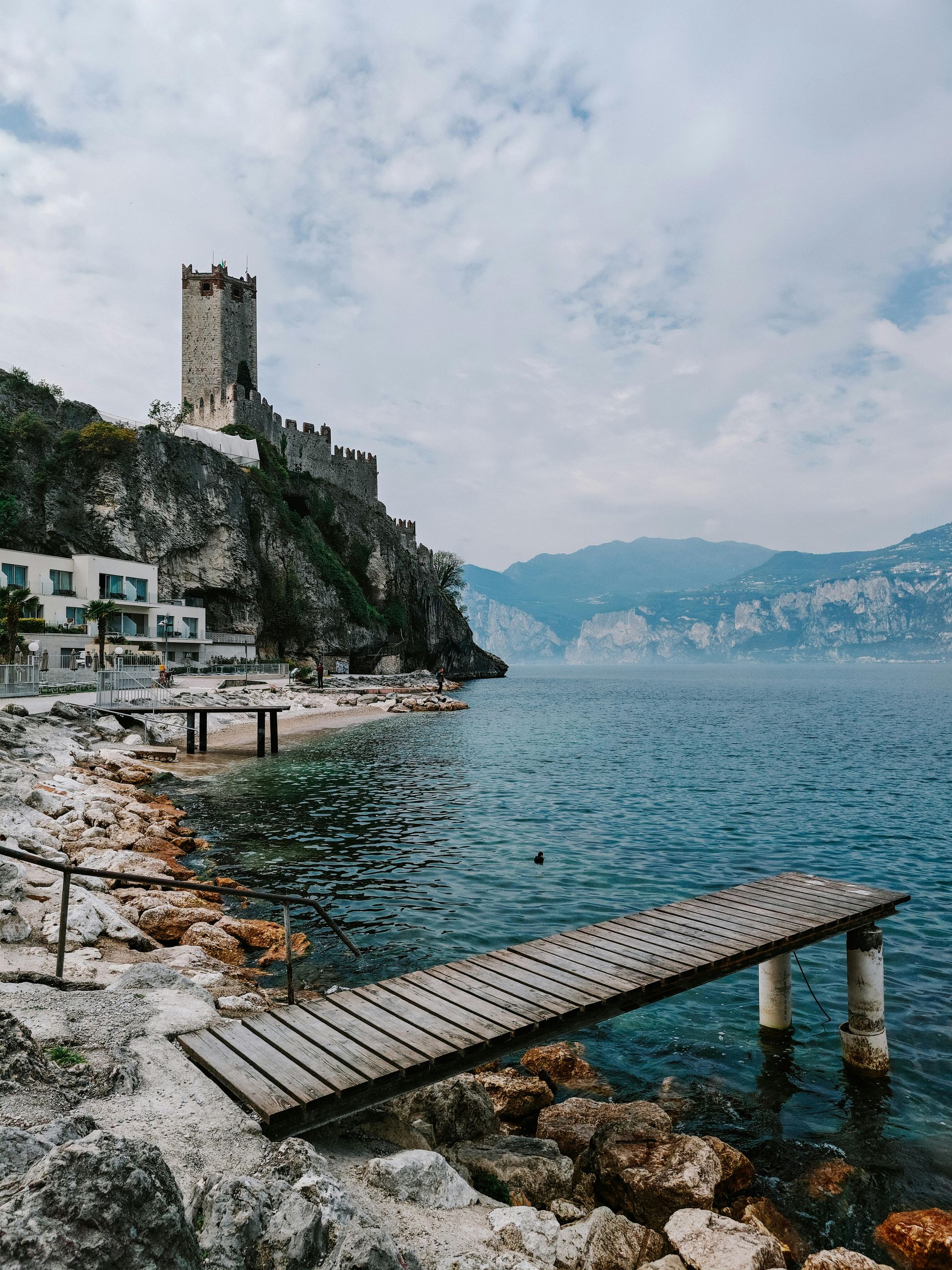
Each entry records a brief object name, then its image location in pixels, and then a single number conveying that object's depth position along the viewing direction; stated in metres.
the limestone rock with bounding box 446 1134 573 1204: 5.55
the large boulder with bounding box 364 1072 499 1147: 5.79
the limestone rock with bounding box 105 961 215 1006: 7.09
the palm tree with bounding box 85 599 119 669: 44.91
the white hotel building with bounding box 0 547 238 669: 48.00
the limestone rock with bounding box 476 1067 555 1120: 7.17
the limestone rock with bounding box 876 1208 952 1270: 5.70
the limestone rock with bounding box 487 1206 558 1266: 4.52
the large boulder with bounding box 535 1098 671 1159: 6.46
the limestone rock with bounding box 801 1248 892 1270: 5.10
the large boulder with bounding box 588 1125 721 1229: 5.65
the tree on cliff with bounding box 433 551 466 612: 121.12
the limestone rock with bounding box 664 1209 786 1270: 4.92
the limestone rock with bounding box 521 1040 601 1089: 8.16
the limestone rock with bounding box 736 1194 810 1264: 5.72
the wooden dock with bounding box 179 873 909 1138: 5.29
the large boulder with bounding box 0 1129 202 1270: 2.61
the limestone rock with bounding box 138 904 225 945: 10.55
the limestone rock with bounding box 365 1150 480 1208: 4.74
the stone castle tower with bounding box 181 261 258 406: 83.06
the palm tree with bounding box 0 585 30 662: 34.31
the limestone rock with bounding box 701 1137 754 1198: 6.18
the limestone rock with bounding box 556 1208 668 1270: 4.73
